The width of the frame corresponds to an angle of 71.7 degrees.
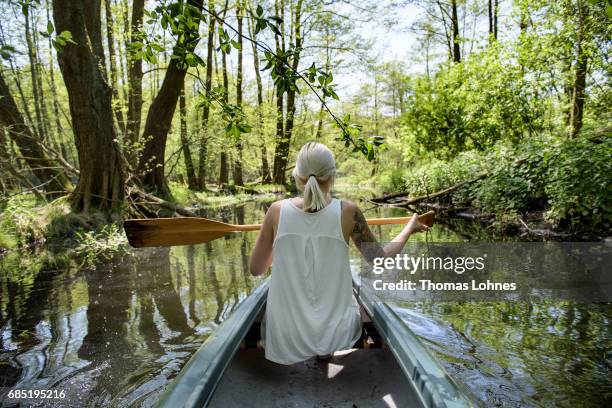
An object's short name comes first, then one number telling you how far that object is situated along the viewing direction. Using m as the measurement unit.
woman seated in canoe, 2.12
